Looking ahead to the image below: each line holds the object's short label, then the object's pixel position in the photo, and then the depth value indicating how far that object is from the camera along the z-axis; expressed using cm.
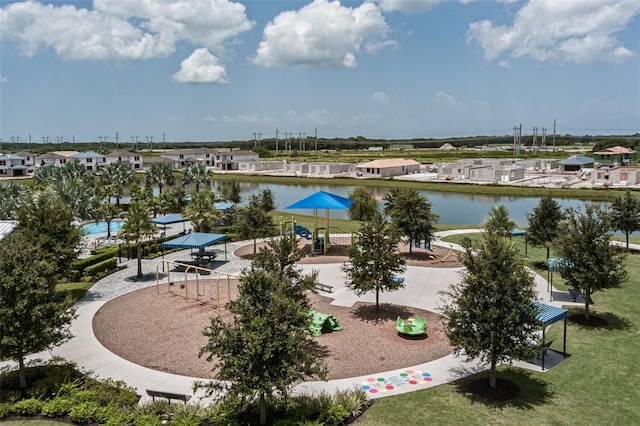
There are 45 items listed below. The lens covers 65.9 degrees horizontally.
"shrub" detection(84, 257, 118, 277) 2696
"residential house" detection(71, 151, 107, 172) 12162
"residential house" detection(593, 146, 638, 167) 10430
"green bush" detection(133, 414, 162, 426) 1203
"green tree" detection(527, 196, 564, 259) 2723
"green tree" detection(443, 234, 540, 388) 1345
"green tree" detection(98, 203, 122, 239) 3772
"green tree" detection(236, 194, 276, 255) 3219
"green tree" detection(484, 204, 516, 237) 3040
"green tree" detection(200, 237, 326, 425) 1141
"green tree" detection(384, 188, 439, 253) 2998
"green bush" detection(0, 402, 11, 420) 1281
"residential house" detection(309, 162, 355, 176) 10838
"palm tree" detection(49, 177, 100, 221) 3631
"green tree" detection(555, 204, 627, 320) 1850
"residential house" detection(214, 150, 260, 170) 13212
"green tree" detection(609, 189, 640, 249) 3116
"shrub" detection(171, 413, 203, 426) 1202
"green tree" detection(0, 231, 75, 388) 1352
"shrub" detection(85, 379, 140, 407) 1327
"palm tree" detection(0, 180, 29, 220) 3500
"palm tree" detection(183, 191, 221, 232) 3409
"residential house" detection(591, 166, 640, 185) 7975
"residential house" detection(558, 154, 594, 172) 10406
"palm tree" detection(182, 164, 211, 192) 7556
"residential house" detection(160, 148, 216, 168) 13338
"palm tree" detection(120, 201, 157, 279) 2645
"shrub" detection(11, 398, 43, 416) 1292
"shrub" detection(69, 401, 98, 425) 1256
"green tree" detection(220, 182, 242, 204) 4797
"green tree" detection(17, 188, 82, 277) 2152
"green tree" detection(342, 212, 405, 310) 2012
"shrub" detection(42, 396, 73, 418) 1286
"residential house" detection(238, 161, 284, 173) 12231
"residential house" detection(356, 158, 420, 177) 10331
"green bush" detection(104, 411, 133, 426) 1205
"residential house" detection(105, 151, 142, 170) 12506
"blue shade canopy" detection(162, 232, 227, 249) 2755
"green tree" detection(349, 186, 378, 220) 4734
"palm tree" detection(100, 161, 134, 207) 6700
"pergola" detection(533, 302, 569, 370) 1574
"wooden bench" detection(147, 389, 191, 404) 1307
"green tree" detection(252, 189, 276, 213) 3988
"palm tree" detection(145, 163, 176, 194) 7444
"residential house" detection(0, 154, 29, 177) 11306
